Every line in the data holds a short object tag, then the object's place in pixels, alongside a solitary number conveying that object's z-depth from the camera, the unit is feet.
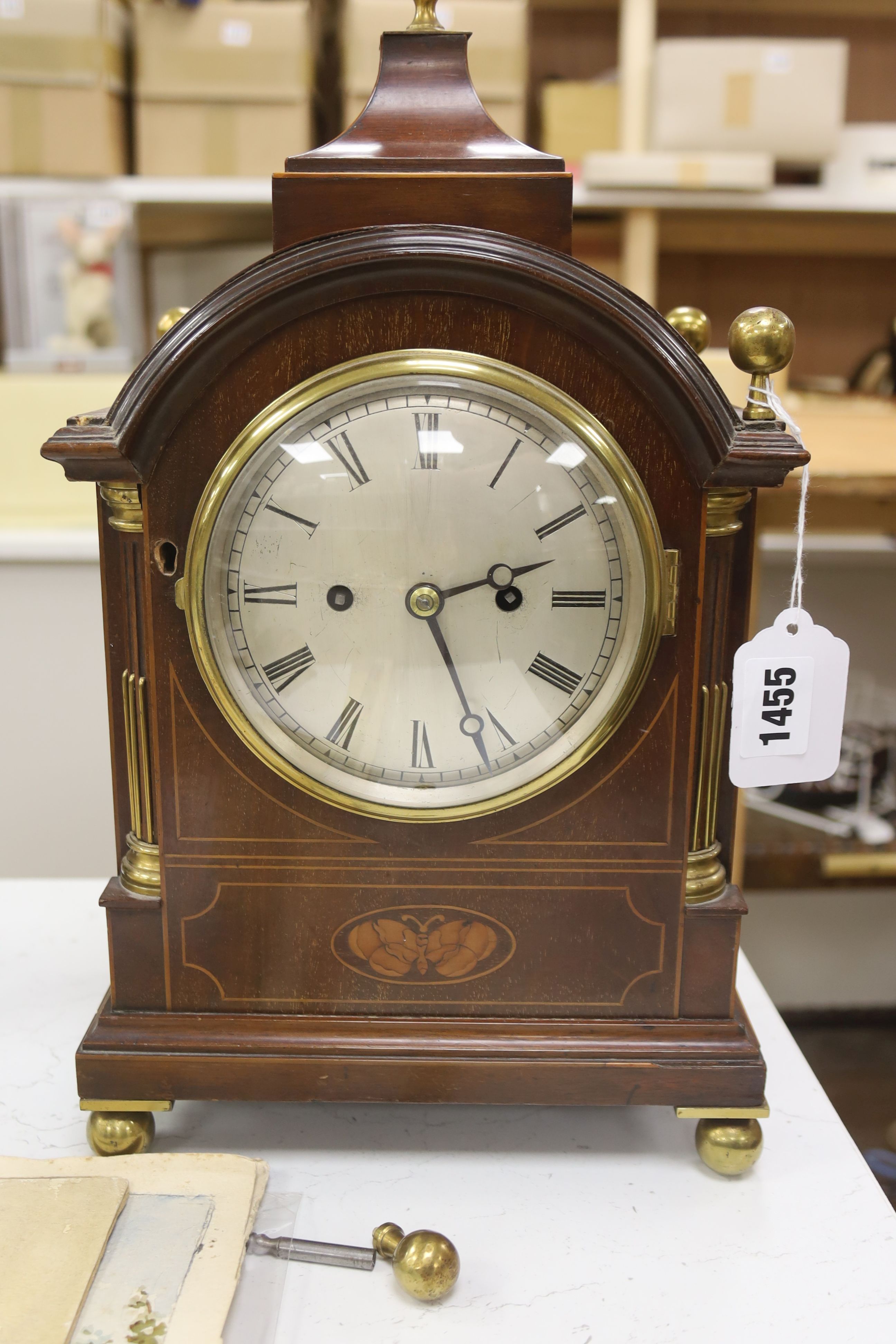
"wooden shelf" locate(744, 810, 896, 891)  6.25
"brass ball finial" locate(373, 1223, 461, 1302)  2.29
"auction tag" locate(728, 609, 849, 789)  2.62
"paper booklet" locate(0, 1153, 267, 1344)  2.15
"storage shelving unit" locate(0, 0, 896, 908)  6.22
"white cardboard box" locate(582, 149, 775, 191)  6.08
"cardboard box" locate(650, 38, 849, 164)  6.04
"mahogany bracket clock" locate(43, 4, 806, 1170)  2.44
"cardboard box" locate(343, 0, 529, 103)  5.98
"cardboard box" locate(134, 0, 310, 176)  6.05
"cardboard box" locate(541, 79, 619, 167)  6.33
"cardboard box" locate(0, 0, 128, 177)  5.91
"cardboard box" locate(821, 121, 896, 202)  6.30
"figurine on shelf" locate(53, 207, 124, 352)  6.35
